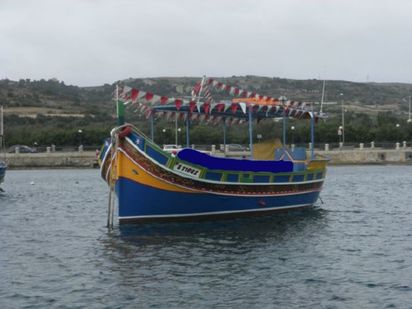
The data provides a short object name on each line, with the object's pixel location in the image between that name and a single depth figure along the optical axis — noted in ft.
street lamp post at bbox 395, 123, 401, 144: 343.61
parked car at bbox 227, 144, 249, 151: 261.77
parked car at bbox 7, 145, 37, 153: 315.56
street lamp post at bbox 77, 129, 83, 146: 329.52
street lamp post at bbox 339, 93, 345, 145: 332.16
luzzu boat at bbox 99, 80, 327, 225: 84.58
